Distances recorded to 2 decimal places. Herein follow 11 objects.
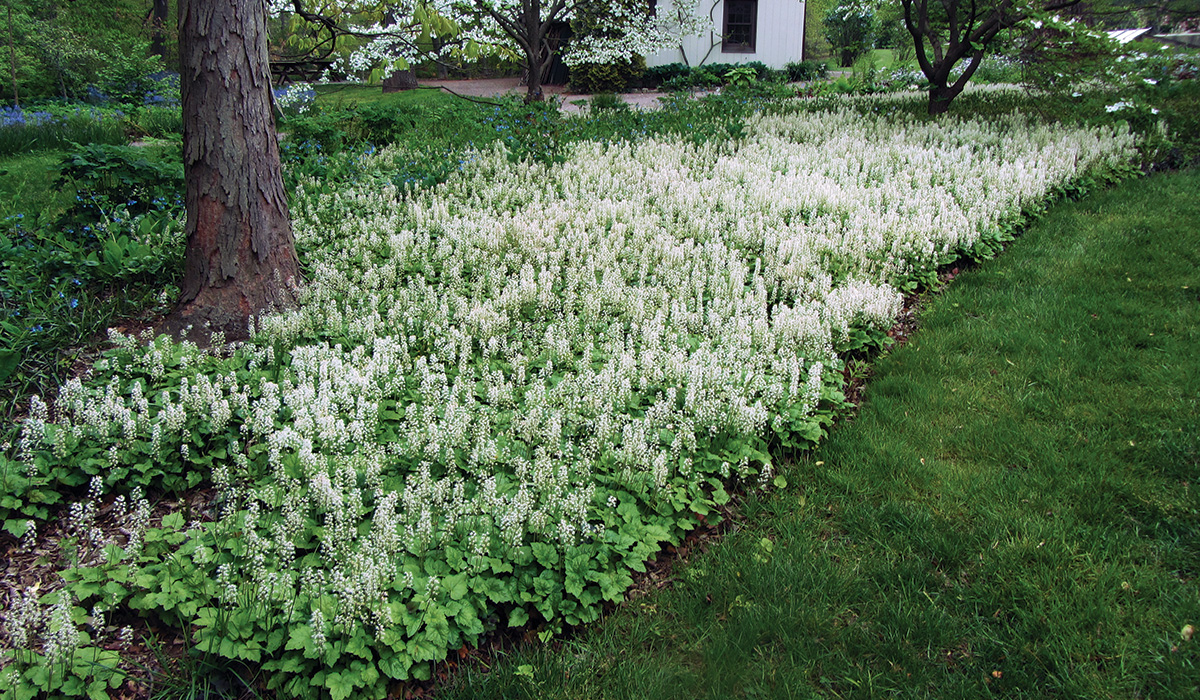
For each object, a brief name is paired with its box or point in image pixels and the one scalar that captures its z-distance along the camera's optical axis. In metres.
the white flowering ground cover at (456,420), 2.88
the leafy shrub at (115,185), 6.77
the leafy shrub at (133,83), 17.86
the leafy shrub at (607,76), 24.62
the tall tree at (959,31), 11.80
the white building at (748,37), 26.58
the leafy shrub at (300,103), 14.22
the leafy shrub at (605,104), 15.61
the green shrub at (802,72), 26.48
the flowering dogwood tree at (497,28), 10.20
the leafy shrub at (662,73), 25.47
